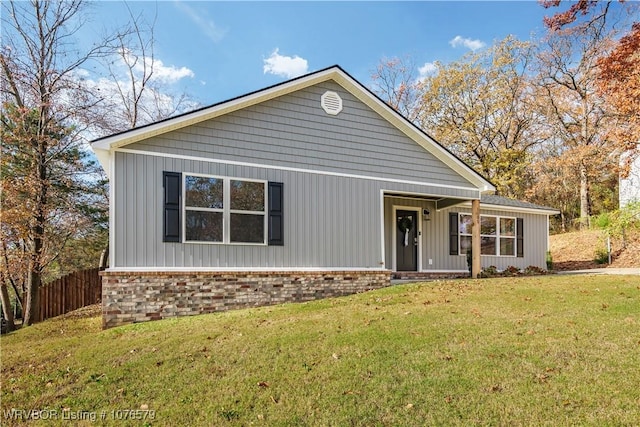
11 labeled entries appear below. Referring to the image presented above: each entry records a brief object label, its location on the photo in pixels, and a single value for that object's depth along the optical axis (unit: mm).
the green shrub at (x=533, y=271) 13625
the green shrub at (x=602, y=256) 16016
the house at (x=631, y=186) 19875
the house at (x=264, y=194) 7891
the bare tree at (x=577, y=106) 21469
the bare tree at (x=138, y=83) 15867
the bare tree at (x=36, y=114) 11500
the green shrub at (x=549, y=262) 14984
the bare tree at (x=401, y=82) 26953
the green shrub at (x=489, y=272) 12652
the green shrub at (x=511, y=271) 13173
